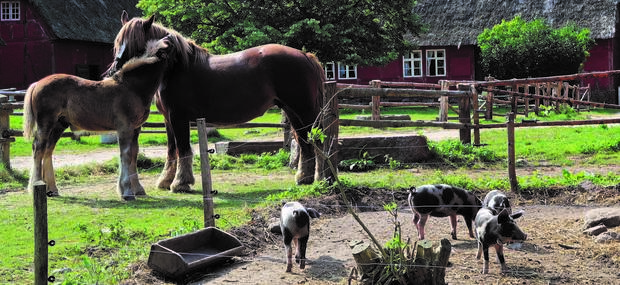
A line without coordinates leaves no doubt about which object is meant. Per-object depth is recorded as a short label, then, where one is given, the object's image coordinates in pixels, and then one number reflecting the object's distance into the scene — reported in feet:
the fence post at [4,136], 40.50
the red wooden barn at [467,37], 111.14
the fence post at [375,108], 62.13
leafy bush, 99.96
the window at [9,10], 113.09
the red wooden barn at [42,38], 111.04
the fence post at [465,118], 47.04
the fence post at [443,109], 67.82
